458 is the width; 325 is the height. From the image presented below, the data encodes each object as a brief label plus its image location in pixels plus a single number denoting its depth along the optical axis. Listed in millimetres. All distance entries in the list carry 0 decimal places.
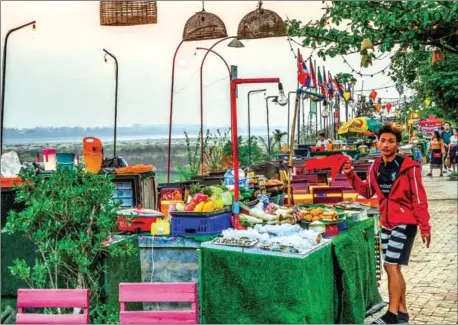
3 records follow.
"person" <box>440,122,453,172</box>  24852
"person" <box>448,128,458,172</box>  23325
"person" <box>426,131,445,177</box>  22984
